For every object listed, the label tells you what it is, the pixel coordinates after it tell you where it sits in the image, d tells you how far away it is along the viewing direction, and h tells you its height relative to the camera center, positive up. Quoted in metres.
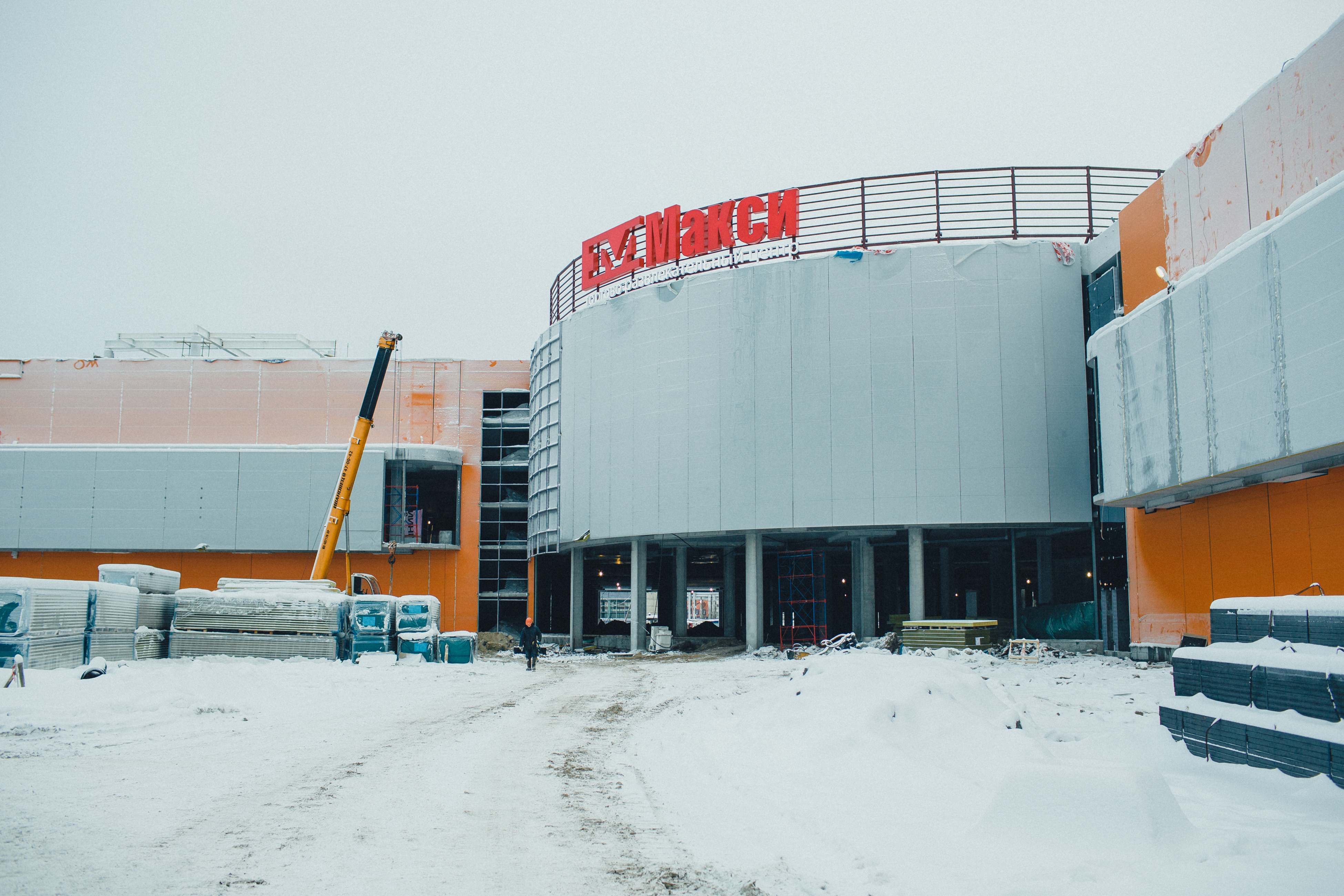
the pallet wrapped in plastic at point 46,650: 17.17 -1.91
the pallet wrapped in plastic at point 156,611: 23.73 -1.53
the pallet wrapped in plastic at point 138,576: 23.73 -0.63
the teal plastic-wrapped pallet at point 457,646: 27.02 -2.66
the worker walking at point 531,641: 25.19 -2.37
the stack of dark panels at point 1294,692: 7.91 -1.19
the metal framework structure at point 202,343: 46.12 +10.28
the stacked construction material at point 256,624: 24.66 -1.90
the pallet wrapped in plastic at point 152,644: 23.42 -2.34
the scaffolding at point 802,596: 36.69 -1.81
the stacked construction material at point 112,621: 20.48 -1.58
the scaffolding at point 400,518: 42.00 +1.54
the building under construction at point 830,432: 17.94 +3.88
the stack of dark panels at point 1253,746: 7.70 -1.74
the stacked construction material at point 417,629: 26.33 -2.13
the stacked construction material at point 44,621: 17.25 -1.36
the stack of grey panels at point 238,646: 24.56 -2.44
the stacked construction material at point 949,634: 27.78 -2.33
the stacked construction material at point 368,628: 26.16 -2.09
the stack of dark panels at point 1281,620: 8.38 -0.61
